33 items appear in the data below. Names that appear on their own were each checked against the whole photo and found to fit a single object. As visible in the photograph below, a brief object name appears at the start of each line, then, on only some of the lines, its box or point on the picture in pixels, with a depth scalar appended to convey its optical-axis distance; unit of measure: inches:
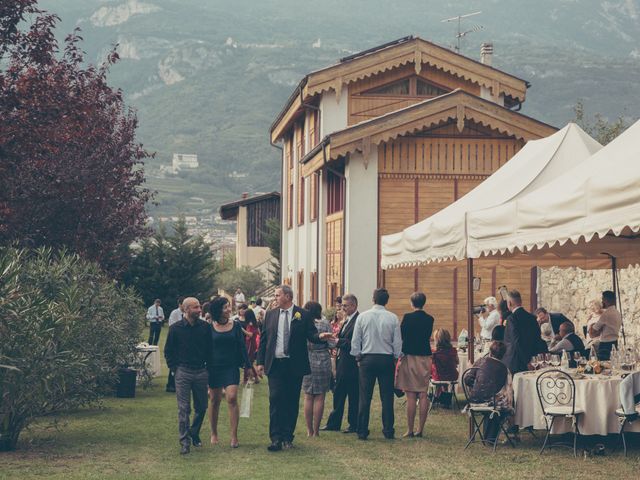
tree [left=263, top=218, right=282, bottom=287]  2256.4
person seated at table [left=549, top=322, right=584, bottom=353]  636.1
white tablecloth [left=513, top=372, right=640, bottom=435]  472.1
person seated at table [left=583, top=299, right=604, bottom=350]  666.8
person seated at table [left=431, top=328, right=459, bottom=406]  630.5
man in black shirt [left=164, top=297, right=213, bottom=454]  491.5
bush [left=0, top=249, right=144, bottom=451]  461.1
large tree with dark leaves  595.8
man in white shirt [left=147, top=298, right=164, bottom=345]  1403.8
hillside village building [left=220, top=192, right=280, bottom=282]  2775.6
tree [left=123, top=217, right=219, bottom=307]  2038.6
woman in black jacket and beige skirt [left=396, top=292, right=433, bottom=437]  549.3
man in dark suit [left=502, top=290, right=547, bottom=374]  553.3
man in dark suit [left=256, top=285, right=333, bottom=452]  499.8
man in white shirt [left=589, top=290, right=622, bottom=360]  650.2
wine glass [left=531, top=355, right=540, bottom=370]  542.6
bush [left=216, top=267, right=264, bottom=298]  2554.1
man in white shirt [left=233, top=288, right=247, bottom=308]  1632.6
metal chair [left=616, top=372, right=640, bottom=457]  452.4
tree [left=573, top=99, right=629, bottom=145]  1964.8
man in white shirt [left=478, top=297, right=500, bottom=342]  744.3
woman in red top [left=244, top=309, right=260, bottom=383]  888.3
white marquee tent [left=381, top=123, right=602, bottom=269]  553.6
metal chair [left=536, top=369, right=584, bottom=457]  467.8
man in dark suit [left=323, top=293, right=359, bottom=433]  557.9
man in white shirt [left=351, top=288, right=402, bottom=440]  529.3
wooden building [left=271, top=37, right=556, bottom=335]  1025.5
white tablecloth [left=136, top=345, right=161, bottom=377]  836.6
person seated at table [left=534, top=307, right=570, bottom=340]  780.0
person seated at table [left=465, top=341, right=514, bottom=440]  492.4
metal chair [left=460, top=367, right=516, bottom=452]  492.1
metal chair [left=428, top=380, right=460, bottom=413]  635.0
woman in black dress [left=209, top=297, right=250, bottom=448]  502.3
